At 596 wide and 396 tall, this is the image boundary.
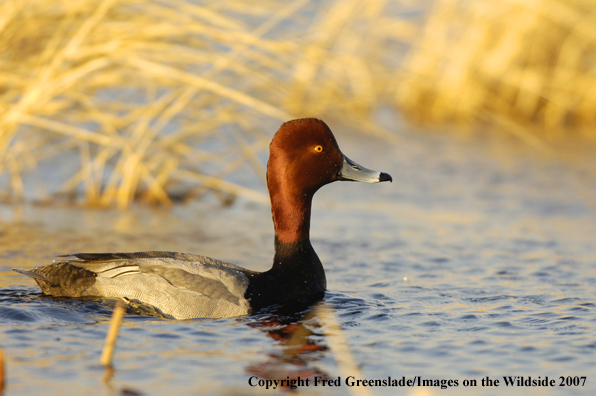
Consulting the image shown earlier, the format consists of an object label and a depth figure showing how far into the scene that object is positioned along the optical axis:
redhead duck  10.86
